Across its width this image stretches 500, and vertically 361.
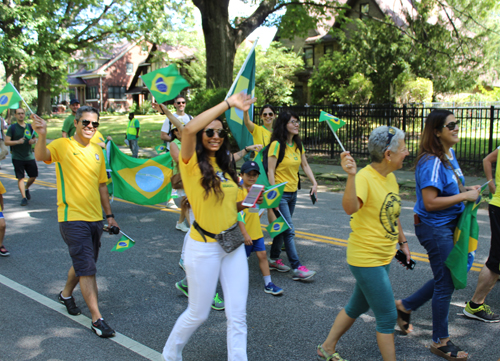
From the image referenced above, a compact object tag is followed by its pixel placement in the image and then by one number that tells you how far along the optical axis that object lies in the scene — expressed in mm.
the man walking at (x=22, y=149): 8852
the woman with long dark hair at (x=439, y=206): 3355
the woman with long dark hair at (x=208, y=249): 2932
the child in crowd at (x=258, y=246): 4771
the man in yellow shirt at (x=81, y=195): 3900
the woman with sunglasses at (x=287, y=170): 5207
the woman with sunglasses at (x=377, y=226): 2975
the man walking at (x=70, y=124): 8188
